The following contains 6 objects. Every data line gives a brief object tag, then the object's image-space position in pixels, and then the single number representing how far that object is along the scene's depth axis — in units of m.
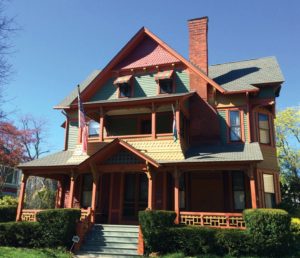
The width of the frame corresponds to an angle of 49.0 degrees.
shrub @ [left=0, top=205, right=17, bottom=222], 18.52
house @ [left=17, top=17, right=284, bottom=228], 15.70
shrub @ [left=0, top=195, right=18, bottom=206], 24.26
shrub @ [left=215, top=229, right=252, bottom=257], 12.15
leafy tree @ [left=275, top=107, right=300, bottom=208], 34.84
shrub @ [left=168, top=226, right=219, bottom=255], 12.49
